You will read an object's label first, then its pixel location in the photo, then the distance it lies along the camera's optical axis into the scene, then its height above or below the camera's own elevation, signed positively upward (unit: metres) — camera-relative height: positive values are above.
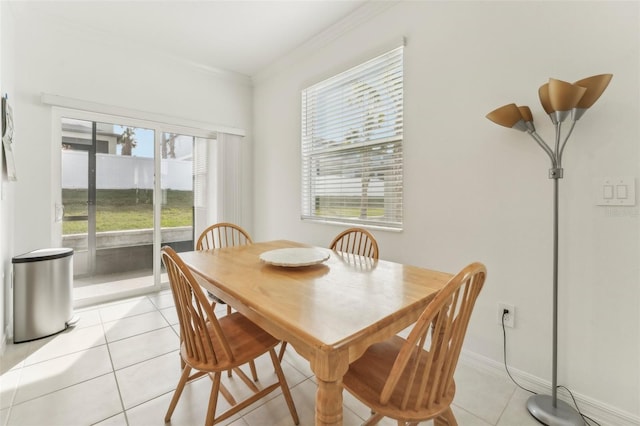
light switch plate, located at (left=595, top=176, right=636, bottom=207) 1.35 +0.10
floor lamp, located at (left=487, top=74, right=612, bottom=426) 1.27 +0.46
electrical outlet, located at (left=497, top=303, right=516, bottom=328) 1.73 -0.64
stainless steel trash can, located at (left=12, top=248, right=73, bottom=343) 2.15 -0.66
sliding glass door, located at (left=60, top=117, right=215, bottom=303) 2.84 +0.11
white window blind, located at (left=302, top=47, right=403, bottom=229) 2.31 +0.61
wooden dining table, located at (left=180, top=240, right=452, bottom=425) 0.82 -0.34
